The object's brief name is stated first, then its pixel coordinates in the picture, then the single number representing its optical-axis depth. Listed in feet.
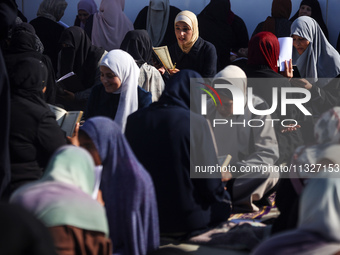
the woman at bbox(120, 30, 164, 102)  35.19
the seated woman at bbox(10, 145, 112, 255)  14.40
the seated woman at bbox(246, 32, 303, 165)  30.12
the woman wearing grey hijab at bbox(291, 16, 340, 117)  38.67
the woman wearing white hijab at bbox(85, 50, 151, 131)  30.19
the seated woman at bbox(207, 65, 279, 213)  26.45
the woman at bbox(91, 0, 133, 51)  44.86
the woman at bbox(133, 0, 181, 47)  46.34
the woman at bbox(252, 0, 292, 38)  43.62
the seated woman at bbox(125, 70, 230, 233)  21.57
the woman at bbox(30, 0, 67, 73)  42.55
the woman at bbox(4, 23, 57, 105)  33.33
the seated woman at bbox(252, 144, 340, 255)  13.43
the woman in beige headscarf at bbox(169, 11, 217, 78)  37.96
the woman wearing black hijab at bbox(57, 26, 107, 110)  36.24
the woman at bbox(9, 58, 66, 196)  21.77
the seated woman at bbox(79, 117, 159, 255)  18.61
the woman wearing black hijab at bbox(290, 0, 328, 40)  44.73
